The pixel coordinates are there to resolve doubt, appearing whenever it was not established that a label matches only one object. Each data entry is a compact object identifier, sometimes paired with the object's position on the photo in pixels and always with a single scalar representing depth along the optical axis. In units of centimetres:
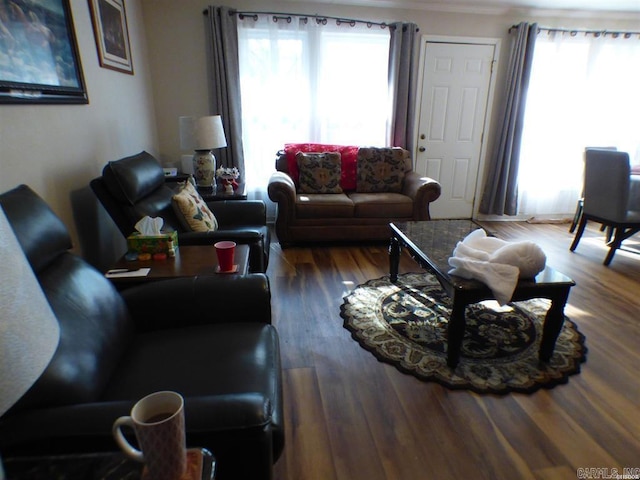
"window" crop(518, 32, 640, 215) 427
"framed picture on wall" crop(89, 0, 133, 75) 244
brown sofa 354
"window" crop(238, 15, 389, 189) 387
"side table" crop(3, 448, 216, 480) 69
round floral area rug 189
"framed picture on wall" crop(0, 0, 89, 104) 150
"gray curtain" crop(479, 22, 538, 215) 411
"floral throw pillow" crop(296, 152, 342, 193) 383
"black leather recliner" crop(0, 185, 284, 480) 83
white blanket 173
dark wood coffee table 178
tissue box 183
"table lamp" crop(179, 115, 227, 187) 306
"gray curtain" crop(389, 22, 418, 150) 395
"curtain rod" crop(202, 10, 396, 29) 372
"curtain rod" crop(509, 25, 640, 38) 416
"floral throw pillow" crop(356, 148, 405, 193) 395
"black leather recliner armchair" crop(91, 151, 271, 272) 199
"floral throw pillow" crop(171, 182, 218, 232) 227
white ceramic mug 65
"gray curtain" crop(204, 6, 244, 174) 367
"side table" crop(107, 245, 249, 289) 160
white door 422
